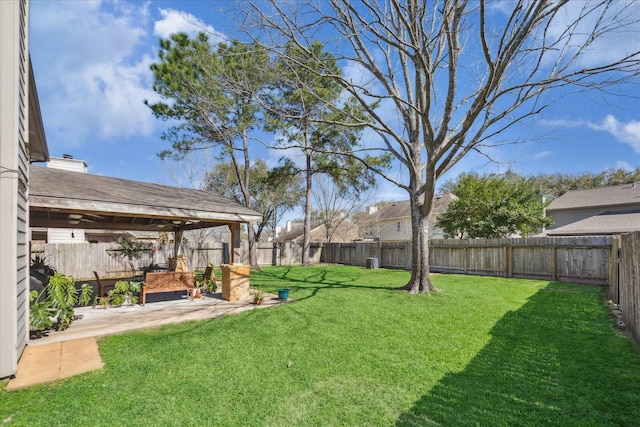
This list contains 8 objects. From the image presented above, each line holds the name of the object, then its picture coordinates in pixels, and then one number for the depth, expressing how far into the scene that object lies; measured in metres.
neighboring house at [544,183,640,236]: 16.12
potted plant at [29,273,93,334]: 4.55
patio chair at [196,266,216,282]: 8.31
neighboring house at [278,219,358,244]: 33.53
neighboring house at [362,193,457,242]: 28.33
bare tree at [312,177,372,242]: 22.81
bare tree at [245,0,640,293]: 5.31
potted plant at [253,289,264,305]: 6.91
